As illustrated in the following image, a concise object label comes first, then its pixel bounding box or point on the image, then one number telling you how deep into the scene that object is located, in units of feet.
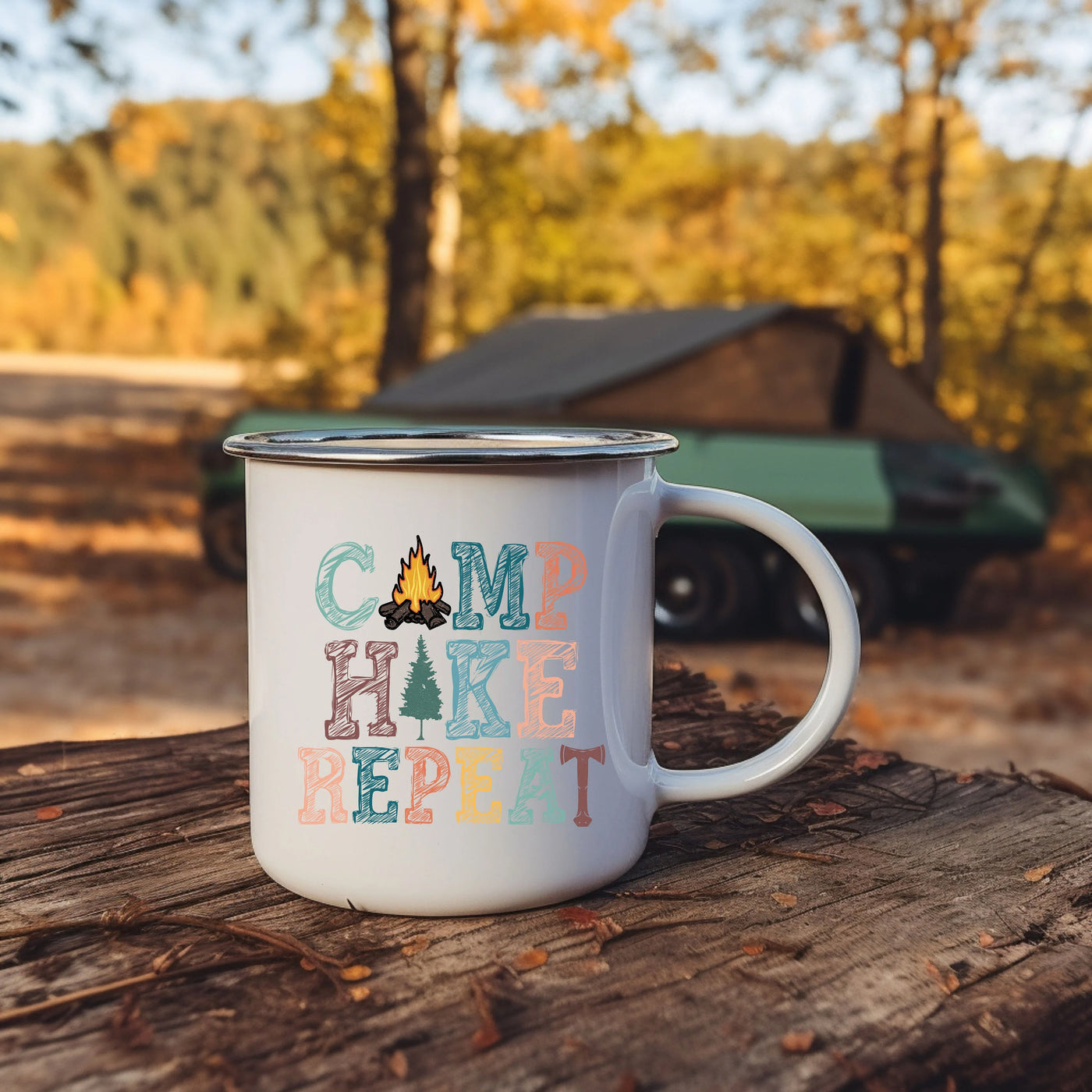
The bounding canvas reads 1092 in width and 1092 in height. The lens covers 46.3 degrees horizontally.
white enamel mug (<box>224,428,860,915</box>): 0.72
